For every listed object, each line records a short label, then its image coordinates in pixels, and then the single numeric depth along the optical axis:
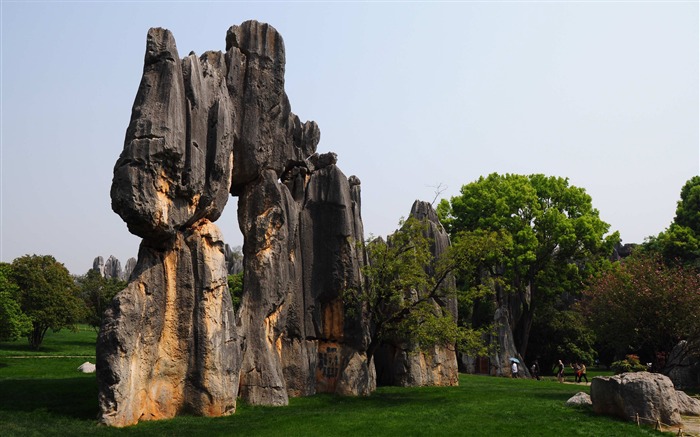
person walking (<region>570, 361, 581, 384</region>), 42.81
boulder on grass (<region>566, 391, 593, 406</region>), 25.78
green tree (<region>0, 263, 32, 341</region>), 34.84
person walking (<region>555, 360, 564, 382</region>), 44.56
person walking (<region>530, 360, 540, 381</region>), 47.47
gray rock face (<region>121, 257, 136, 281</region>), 112.88
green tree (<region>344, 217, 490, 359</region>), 29.03
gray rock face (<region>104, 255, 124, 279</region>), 133.75
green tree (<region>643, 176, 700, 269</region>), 51.41
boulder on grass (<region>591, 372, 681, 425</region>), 21.77
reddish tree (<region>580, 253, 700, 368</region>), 29.92
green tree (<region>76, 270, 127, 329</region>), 57.38
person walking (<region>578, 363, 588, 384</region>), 42.79
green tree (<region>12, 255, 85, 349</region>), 43.97
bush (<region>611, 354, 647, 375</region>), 30.42
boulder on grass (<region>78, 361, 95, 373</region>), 31.16
